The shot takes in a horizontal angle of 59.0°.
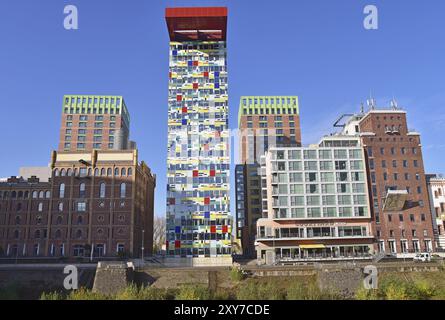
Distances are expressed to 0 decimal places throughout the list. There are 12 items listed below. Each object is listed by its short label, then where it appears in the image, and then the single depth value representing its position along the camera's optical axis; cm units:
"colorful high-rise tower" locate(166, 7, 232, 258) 10825
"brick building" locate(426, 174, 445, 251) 10194
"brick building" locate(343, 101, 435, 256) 9950
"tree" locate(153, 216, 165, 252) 17812
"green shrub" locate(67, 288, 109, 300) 4463
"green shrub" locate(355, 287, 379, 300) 5229
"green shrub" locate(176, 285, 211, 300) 4824
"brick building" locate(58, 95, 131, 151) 15688
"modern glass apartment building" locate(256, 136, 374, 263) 9788
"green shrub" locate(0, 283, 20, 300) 5561
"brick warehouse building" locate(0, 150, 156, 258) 10056
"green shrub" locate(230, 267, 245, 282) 6459
